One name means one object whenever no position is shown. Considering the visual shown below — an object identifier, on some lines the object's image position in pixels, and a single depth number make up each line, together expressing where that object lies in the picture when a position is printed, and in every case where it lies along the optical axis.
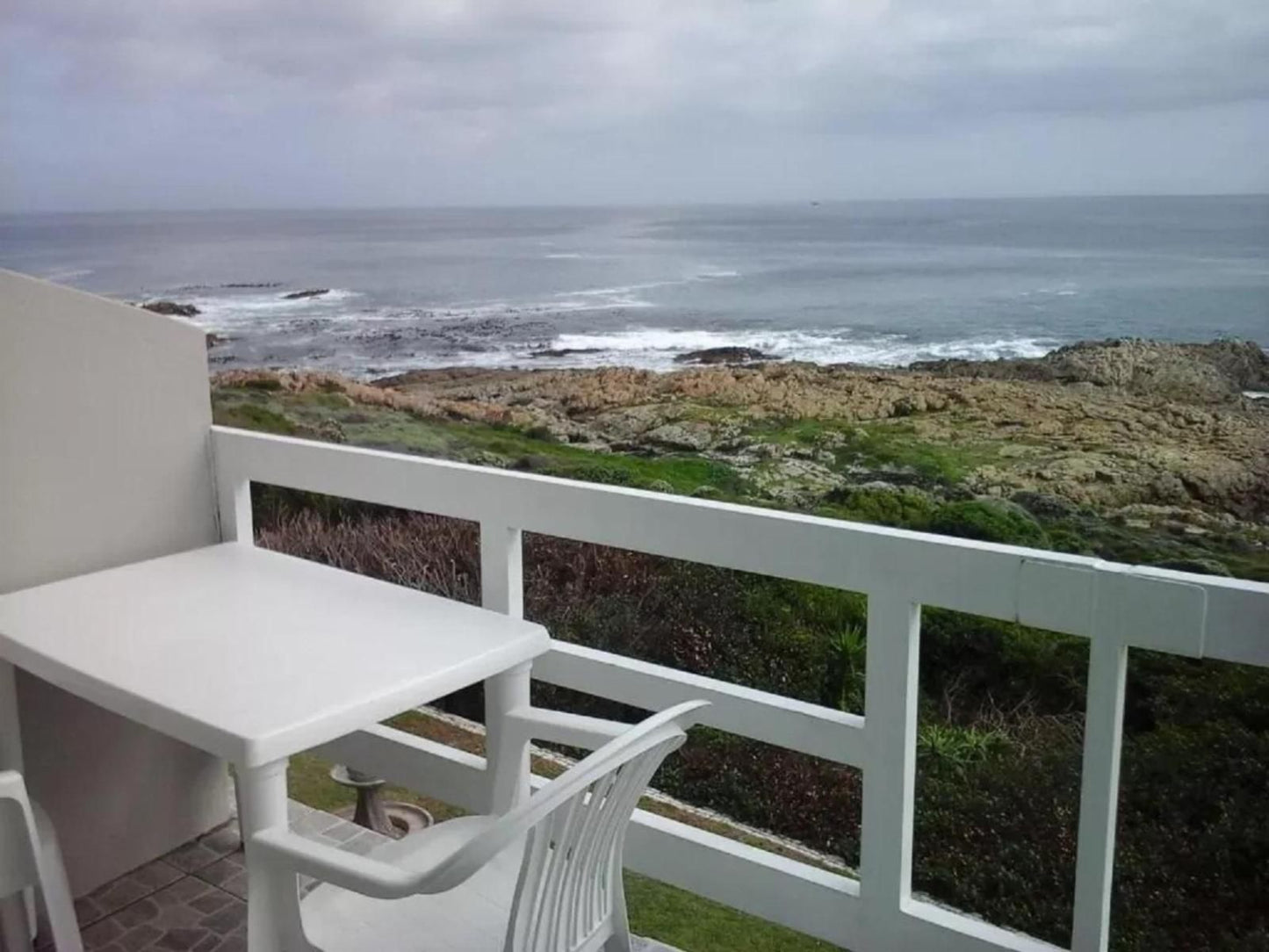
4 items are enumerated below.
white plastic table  1.73
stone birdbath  2.78
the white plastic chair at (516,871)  1.34
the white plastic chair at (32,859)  1.81
